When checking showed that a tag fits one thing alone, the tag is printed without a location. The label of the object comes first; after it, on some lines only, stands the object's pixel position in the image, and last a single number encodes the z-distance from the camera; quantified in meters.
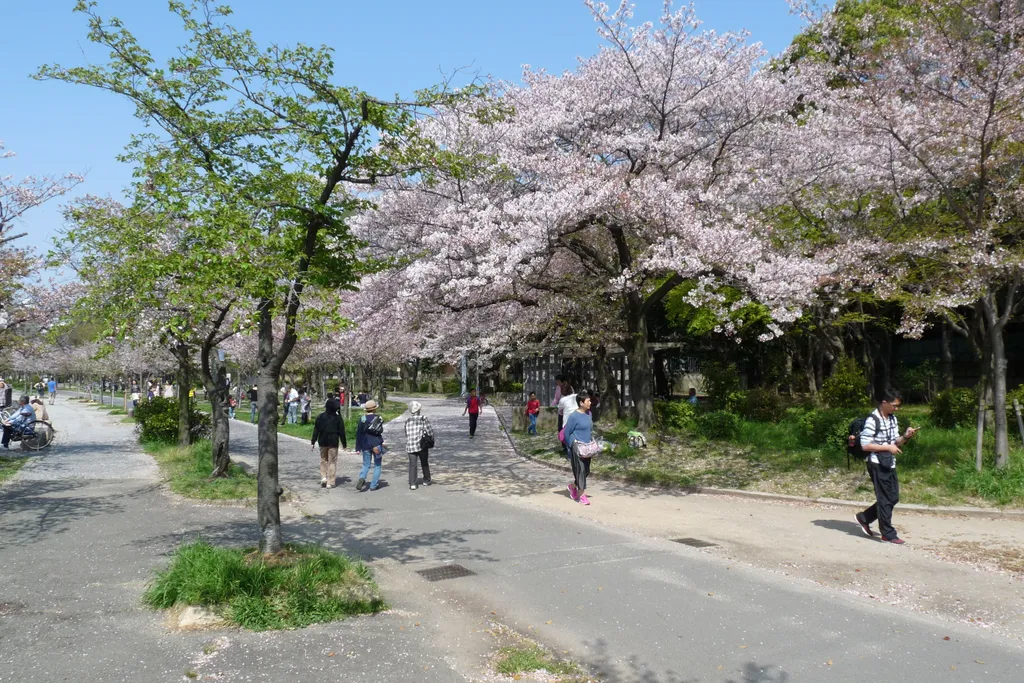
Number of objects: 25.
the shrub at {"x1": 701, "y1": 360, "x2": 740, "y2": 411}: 22.14
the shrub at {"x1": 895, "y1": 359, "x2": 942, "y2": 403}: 27.22
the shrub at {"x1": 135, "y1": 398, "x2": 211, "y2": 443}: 19.92
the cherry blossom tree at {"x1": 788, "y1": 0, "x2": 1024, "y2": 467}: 11.29
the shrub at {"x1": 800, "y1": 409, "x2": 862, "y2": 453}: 14.54
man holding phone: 8.85
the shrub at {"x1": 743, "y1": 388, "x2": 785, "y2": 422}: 19.98
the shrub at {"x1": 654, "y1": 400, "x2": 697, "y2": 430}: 19.92
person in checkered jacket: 13.26
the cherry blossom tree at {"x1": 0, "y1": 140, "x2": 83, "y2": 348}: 15.93
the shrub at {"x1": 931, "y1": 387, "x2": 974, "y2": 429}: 15.23
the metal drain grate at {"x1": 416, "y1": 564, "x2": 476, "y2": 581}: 7.46
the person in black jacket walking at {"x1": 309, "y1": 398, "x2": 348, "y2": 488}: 13.38
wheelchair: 19.66
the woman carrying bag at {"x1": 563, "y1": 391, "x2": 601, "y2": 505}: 11.70
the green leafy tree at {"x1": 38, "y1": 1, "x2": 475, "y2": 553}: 6.71
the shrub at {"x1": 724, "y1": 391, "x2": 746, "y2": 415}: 20.70
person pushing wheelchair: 19.55
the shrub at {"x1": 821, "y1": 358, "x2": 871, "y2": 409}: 21.33
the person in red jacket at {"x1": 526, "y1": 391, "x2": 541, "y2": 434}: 23.05
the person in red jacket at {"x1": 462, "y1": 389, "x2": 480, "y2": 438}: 23.88
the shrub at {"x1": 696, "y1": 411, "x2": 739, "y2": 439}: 18.05
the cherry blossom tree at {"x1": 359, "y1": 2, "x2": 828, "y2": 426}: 13.44
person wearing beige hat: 13.16
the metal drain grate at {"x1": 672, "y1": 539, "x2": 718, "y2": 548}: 8.87
